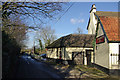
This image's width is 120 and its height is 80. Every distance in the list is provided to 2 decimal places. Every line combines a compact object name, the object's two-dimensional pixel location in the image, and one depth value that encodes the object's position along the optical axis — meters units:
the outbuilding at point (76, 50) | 14.73
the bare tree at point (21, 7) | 6.52
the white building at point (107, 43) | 8.89
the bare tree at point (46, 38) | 35.25
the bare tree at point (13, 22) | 7.55
